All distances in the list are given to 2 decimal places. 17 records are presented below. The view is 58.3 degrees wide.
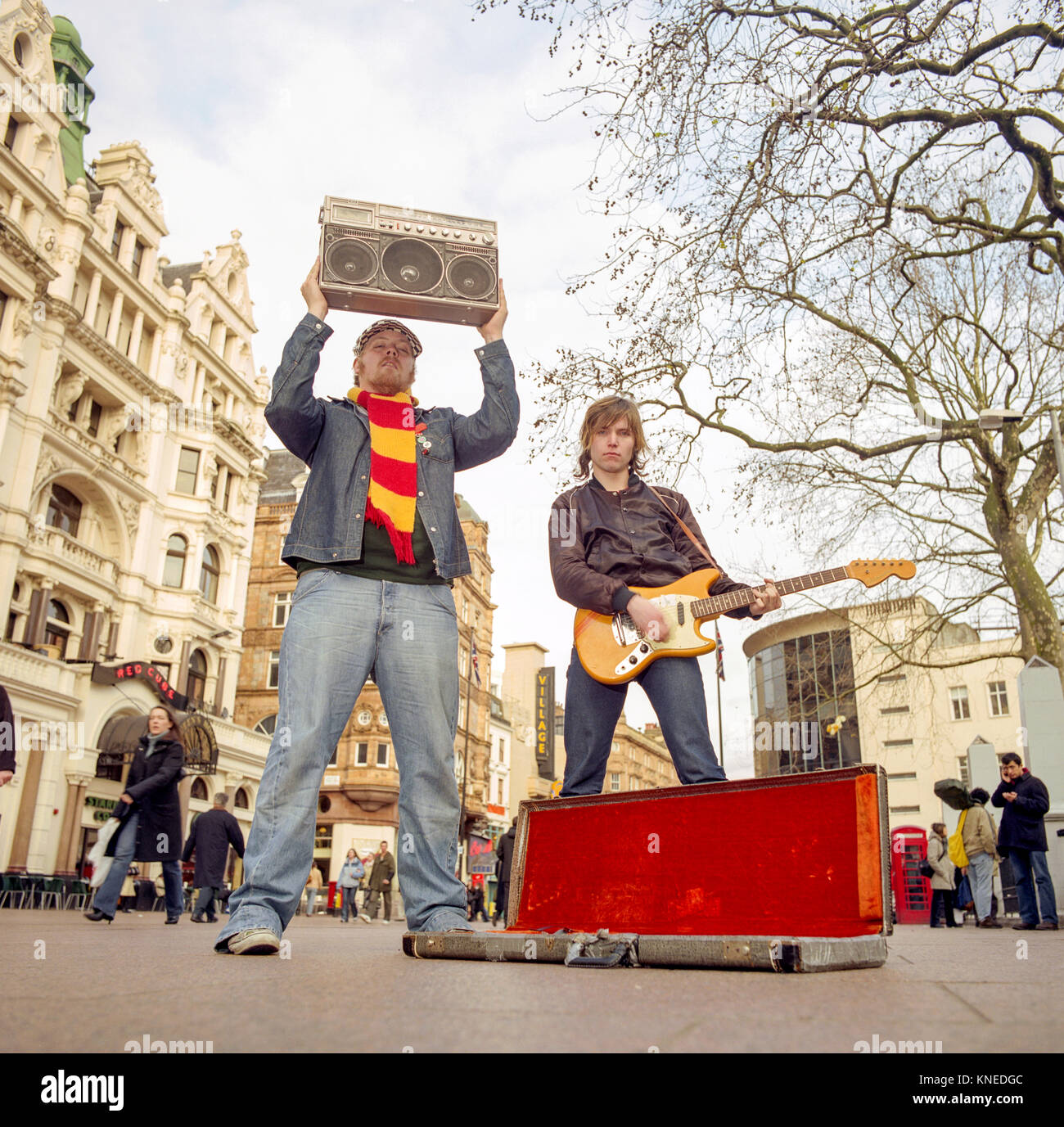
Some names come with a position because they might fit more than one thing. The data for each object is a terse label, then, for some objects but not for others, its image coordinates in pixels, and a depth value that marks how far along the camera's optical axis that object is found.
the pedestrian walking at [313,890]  30.48
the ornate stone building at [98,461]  25.05
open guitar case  2.71
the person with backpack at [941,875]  15.42
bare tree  8.33
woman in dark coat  9.28
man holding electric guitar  4.03
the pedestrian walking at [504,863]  16.98
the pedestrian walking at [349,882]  24.69
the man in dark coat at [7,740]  6.46
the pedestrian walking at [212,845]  13.03
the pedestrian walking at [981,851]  13.33
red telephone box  25.23
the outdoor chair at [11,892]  19.99
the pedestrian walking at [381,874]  24.31
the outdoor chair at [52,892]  21.23
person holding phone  10.82
